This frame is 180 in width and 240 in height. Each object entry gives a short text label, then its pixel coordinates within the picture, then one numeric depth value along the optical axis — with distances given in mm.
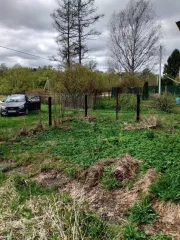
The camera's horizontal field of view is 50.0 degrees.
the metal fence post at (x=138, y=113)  7888
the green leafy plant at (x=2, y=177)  3698
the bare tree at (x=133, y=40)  26684
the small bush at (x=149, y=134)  5334
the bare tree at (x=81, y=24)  20310
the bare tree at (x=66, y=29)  20047
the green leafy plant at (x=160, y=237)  2184
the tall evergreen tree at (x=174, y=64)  37691
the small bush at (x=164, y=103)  11766
